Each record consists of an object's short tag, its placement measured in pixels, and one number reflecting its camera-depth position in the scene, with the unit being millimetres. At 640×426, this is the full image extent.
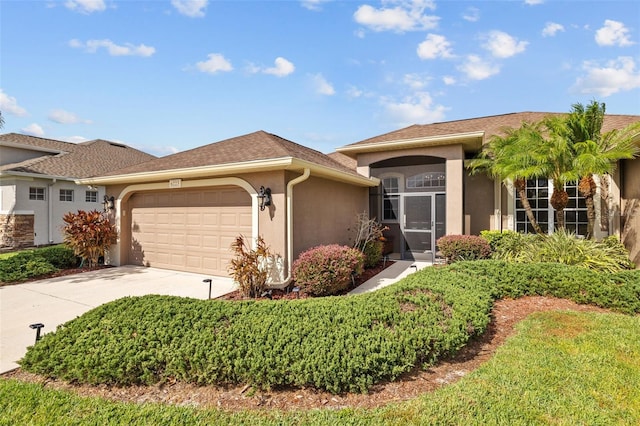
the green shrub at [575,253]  6996
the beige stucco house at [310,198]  7305
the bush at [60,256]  9140
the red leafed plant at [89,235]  9423
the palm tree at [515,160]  8664
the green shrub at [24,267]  7809
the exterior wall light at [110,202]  10289
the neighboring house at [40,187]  14227
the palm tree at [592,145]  7609
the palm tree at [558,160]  8141
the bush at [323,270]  6516
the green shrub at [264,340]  3141
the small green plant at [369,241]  9492
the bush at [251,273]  6457
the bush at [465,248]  8875
